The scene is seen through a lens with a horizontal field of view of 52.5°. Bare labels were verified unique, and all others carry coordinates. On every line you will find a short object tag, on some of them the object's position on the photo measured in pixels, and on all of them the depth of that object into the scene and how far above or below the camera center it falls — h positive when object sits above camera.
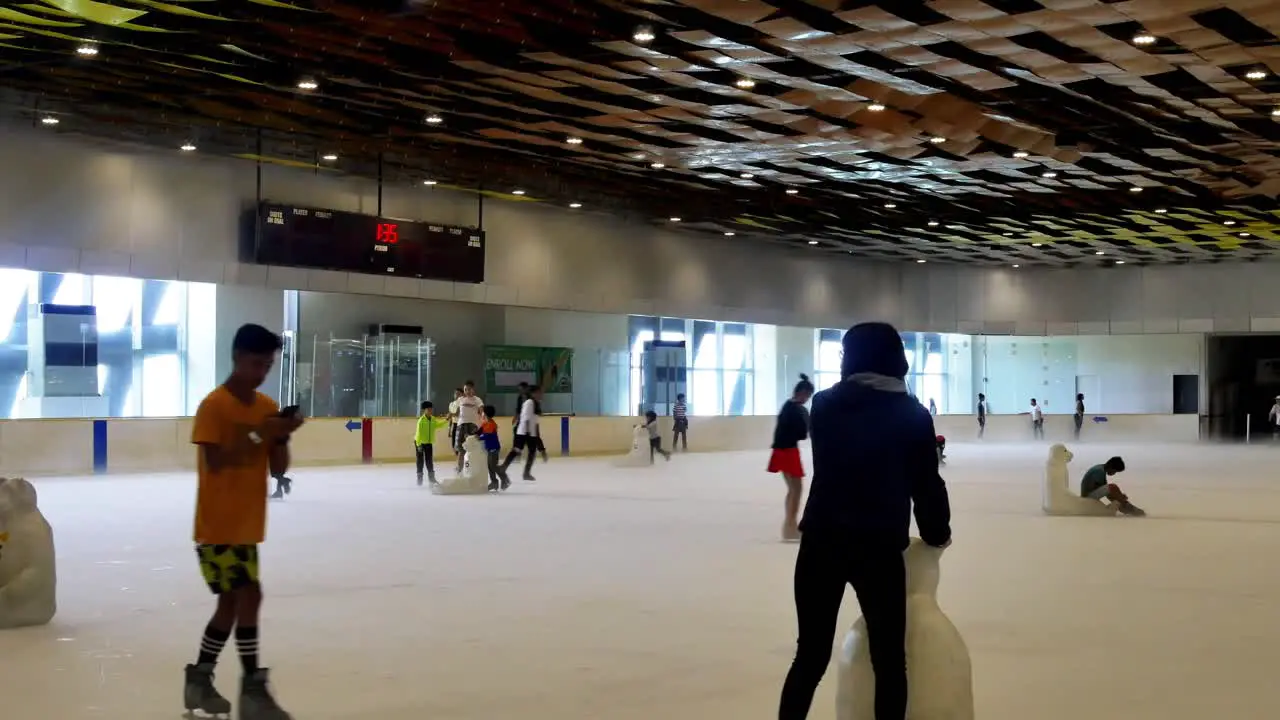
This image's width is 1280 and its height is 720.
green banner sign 30.45 +0.16
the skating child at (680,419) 33.19 -1.15
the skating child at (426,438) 18.92 -0.94
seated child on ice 14.86 -1.35
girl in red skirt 12.15 -0.74
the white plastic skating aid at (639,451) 26.12 -1.55
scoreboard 23.11 +2.43
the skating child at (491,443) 18.42 -0.97
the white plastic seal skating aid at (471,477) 18.16 -1.45
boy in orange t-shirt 5.22 -0.57
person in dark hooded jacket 3.99 -0.43
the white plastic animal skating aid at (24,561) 7.49 -1.08
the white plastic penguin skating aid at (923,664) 4.26 -0.96
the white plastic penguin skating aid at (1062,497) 14.95 -1.44
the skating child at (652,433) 26.36 -1.21
